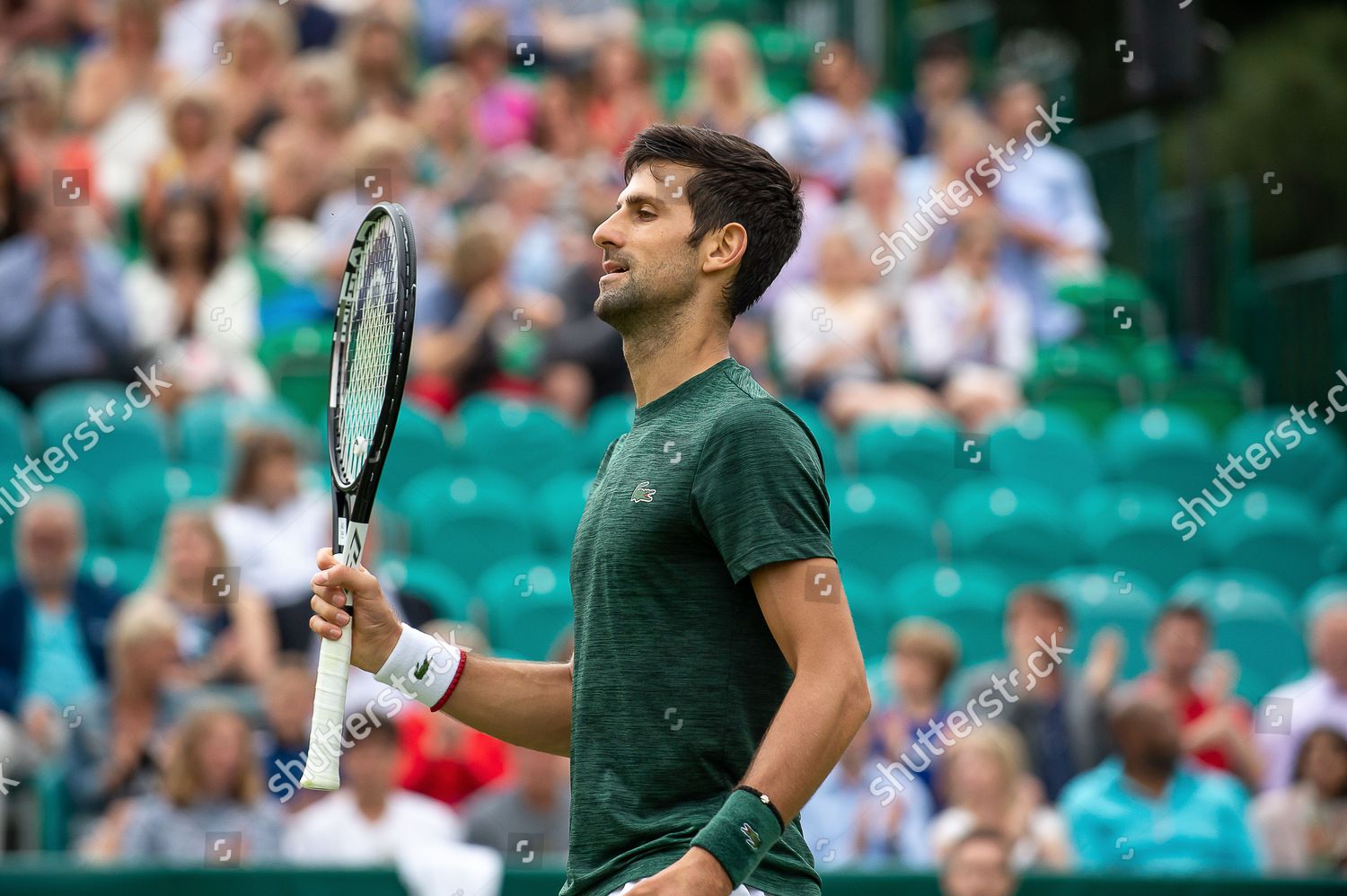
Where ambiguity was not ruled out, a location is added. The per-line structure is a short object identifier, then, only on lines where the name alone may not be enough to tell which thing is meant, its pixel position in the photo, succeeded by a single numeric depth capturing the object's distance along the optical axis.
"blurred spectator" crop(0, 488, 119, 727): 13.52
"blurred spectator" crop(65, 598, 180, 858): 12.72
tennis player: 5.64
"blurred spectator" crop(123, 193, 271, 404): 16.66
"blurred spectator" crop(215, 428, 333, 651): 14.70
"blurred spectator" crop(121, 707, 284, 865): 12.17
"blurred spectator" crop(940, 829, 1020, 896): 11.95
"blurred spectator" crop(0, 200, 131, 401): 16.23
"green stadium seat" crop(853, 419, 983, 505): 18.14
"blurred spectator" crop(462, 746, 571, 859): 12.71
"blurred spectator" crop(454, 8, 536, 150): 20.73
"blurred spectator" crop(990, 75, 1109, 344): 21.33
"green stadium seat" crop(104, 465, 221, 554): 15.33
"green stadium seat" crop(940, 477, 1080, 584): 17.44
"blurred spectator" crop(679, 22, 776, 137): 20.81
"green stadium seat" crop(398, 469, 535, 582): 15.79
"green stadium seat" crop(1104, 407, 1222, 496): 19.02
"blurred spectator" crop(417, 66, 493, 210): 19.36
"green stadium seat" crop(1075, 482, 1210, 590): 17.83
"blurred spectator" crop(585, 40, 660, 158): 20.77
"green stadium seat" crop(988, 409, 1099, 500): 18.61
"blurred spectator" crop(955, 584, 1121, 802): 14.66
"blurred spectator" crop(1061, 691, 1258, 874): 13.62
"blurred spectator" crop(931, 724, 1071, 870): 13.09
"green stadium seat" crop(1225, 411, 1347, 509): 19.72
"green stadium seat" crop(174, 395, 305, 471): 16.02
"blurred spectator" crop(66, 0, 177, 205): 18.52
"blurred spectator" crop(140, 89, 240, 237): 17.42
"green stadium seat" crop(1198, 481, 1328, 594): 18.42
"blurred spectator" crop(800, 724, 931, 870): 13.62
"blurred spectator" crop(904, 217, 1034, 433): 19.12
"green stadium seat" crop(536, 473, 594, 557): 16.02
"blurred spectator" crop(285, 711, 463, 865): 12.65
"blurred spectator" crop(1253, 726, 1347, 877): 14.02
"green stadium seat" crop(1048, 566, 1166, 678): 16.37
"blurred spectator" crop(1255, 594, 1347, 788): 15.13
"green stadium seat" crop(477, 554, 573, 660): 14.66
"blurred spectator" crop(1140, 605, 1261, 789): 15.09
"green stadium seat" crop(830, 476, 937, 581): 16.73
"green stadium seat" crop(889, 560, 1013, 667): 15.97
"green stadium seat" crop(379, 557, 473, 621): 14.42
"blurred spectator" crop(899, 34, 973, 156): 23.52
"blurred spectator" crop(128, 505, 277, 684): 13.73
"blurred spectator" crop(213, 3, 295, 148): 19.20
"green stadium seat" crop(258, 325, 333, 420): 16.83
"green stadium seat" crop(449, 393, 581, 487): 17.08
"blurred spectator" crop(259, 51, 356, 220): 18.23
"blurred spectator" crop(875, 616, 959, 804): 14.15
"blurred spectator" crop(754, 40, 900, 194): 21.39
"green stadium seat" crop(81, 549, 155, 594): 14.24
